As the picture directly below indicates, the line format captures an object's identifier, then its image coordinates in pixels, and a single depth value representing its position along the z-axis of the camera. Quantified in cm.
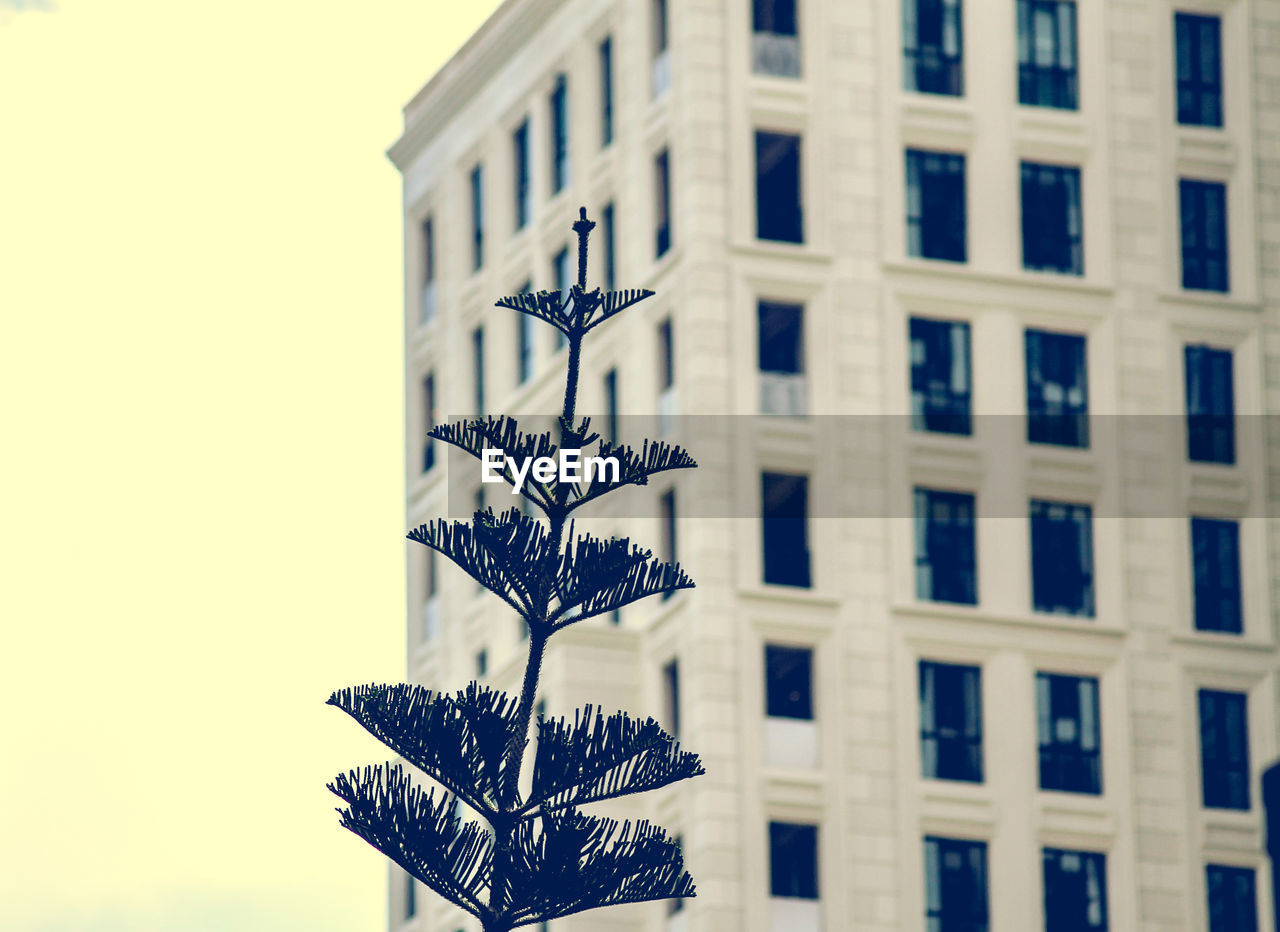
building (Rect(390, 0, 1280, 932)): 4719
